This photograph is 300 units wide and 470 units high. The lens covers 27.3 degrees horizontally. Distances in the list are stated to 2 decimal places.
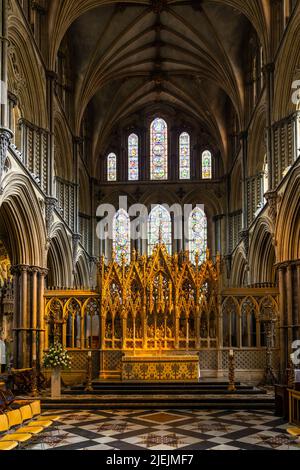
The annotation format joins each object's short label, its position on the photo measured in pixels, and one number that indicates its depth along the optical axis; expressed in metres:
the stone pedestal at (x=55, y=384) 17.34
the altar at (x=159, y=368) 19.66
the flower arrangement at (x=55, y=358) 17.23
